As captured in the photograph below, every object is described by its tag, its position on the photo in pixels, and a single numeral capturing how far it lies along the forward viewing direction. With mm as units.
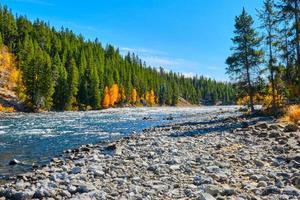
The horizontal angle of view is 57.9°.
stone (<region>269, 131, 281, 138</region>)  15298
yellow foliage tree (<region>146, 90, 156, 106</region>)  109966
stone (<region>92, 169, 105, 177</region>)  9567
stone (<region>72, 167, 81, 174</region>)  10149
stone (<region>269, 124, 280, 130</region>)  17277
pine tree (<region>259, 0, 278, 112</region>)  30963
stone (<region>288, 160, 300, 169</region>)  9655
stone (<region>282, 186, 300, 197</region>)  7215
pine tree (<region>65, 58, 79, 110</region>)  67906
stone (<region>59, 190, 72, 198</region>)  7790
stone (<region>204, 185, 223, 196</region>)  7506
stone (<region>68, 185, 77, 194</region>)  8037
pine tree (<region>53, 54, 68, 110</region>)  67215
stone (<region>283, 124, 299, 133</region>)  16217
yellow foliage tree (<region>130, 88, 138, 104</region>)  99662
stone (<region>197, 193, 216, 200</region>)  7016
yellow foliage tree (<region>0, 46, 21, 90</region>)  68068
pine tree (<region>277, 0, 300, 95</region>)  22817
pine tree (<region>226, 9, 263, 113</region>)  33074
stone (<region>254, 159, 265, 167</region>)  10060
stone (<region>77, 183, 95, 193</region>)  8029
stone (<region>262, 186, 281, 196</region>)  7439
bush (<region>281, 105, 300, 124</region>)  20109
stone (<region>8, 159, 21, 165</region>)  13836
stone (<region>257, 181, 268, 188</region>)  7956
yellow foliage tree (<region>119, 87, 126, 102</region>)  93452
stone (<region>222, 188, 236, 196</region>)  7464
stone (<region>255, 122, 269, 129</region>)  18476
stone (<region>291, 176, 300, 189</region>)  7905
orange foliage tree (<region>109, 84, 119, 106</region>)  85712
